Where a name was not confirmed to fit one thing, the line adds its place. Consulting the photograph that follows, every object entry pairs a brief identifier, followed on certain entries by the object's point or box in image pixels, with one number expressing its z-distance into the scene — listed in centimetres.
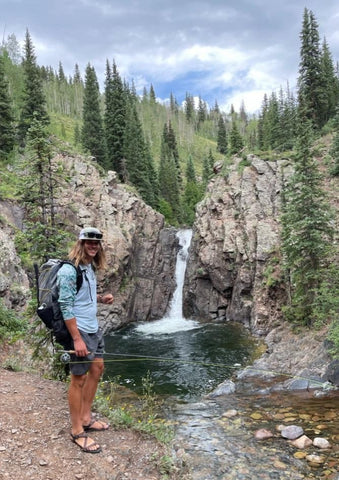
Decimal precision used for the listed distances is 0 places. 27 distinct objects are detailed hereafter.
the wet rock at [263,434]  694
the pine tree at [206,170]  6841
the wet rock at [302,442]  649
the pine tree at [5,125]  3244
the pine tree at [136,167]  4109
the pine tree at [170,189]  5616
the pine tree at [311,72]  4175
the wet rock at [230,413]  855
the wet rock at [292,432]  684
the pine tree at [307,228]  1554
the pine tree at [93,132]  4053
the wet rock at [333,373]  1029
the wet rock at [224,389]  1115
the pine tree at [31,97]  3469
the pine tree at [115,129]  4291
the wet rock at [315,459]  589
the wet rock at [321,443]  646
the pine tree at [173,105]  13070
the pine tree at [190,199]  5913
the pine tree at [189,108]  12862
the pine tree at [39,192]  1062
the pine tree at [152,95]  12625
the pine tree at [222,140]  9807
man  421
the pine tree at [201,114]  13205
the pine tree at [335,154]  2658
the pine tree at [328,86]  4259
